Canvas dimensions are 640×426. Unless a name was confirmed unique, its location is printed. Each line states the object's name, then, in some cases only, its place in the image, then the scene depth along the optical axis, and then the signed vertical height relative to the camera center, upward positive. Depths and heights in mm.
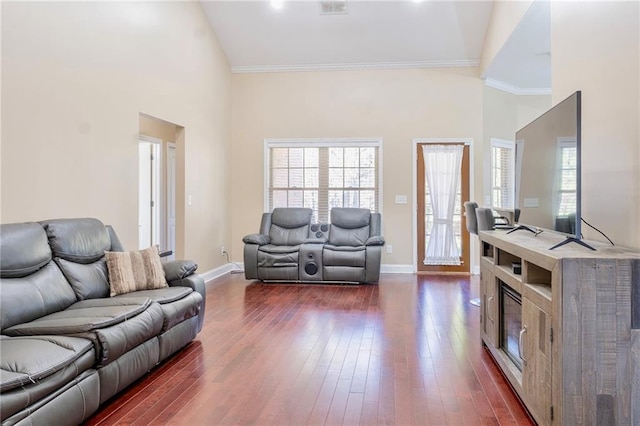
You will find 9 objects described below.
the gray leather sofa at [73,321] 1791 -646
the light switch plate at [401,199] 6594 +76
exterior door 6496 -221
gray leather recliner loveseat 5656 -673
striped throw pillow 3006 -496
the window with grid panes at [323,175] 6742 +462
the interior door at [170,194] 6352 +143
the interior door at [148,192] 6000 +171
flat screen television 2056 +179
